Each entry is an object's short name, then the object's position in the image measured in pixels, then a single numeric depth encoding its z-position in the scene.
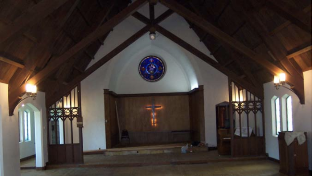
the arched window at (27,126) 13.09
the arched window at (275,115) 10.45
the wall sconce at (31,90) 7.95
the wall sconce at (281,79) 8.11
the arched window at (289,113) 9.65
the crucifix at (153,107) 15.27
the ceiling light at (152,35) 10.94
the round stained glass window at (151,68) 14.98
